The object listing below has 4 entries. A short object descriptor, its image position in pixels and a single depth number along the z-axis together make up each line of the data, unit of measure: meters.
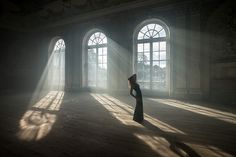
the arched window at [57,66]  13.53
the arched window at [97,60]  11.81
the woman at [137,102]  5.01
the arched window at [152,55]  9.88
